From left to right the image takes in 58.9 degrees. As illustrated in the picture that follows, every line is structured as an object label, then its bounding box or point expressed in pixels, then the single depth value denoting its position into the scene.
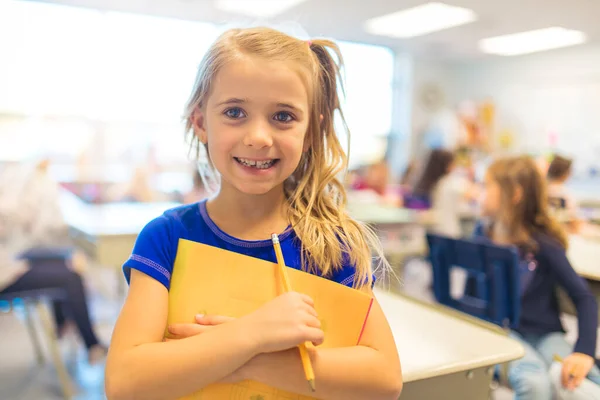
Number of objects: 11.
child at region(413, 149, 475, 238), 4.23
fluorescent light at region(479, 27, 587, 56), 6.61
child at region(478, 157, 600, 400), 1.54
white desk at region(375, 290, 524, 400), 1.16
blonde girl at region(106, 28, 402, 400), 0.73
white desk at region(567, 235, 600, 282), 1.99
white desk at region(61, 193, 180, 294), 2.71
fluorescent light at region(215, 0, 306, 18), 5.59
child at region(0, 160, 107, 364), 2.75
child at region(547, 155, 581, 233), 3.59
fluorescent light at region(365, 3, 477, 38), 5.74
